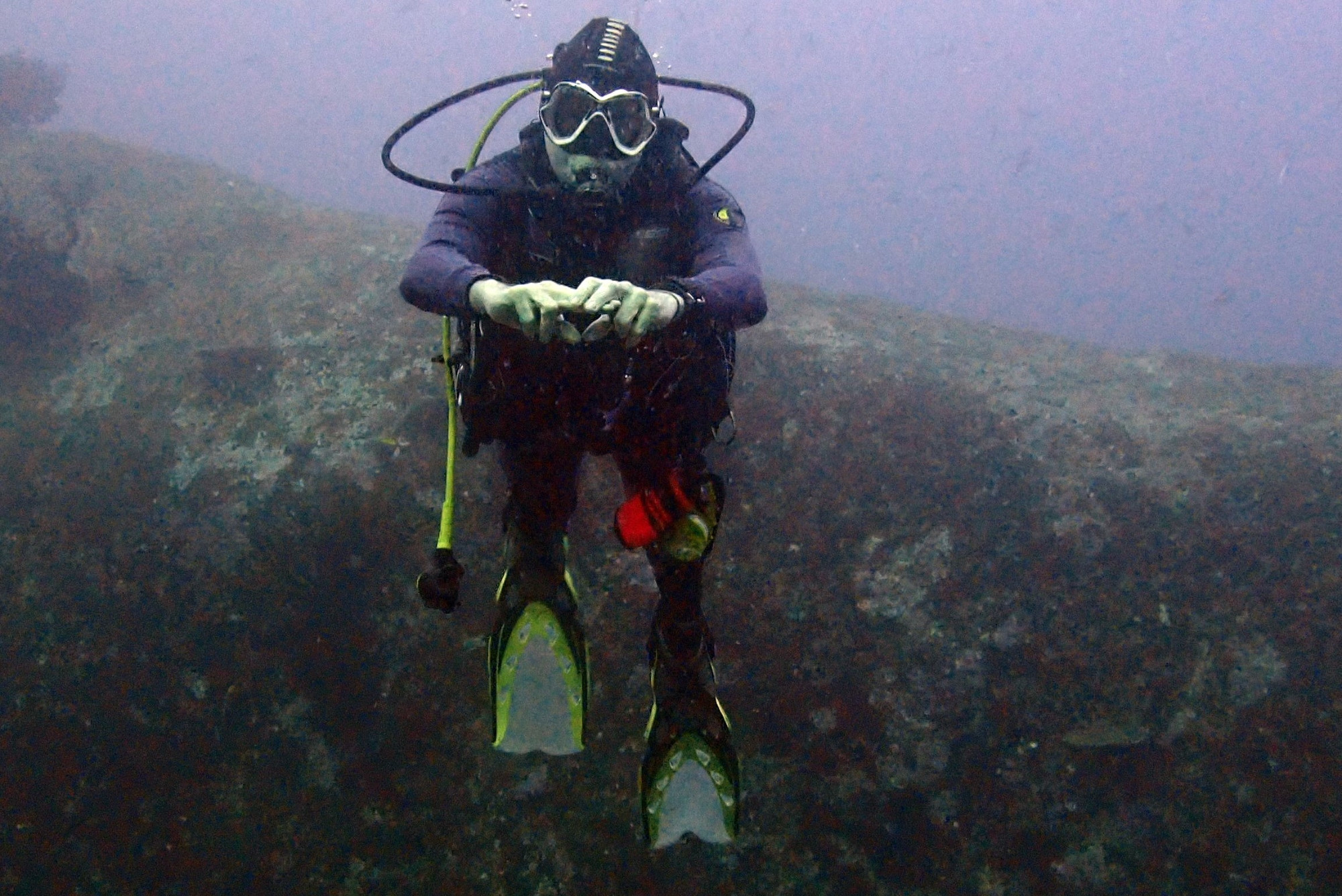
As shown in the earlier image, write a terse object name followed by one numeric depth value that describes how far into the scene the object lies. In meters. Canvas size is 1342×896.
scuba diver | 2.71
